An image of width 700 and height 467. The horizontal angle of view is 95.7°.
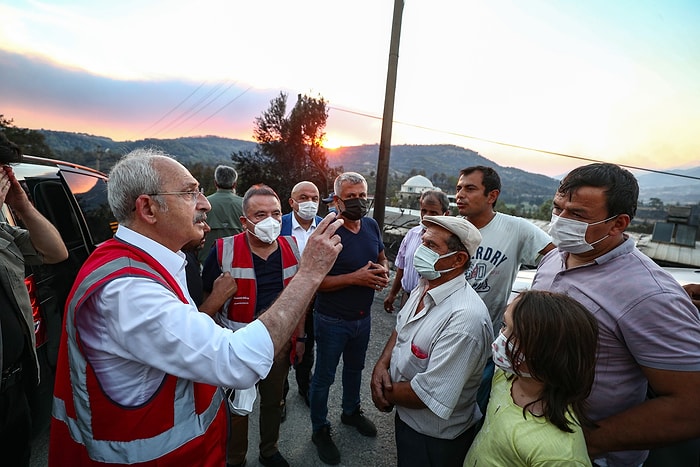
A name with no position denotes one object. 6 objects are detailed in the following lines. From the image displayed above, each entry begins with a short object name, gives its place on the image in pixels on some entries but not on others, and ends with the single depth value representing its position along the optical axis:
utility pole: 6.04
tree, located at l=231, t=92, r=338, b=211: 26.33
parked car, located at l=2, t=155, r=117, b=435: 2.18
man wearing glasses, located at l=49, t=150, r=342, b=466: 1.01
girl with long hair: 1.17
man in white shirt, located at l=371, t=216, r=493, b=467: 1.56
